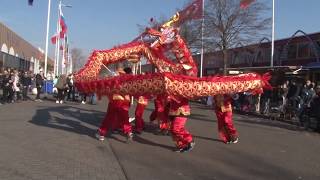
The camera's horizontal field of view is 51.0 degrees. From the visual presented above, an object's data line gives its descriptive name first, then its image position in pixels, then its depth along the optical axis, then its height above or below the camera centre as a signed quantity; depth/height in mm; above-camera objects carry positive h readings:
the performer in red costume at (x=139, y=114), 8838 -595
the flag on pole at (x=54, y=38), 27250 +4161
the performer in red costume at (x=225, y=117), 7846 -556
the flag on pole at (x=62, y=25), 26580 +5114
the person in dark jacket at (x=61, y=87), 16222 +133
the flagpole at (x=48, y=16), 24605 +5391
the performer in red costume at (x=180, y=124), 6813 -645
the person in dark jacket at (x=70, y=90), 17490 -6
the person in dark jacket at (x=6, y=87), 14910 +57
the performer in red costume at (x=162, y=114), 8706 -584
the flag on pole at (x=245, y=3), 17220 +4730
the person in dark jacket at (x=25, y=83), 17090 +281
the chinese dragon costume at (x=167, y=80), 6617 +265
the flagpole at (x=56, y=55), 31140 +3295
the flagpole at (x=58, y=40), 27267 +4245
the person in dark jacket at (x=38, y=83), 16993 +302
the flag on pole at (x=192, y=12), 9465 +2357
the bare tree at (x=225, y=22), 23860 +5115
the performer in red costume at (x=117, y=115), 7790 -562
